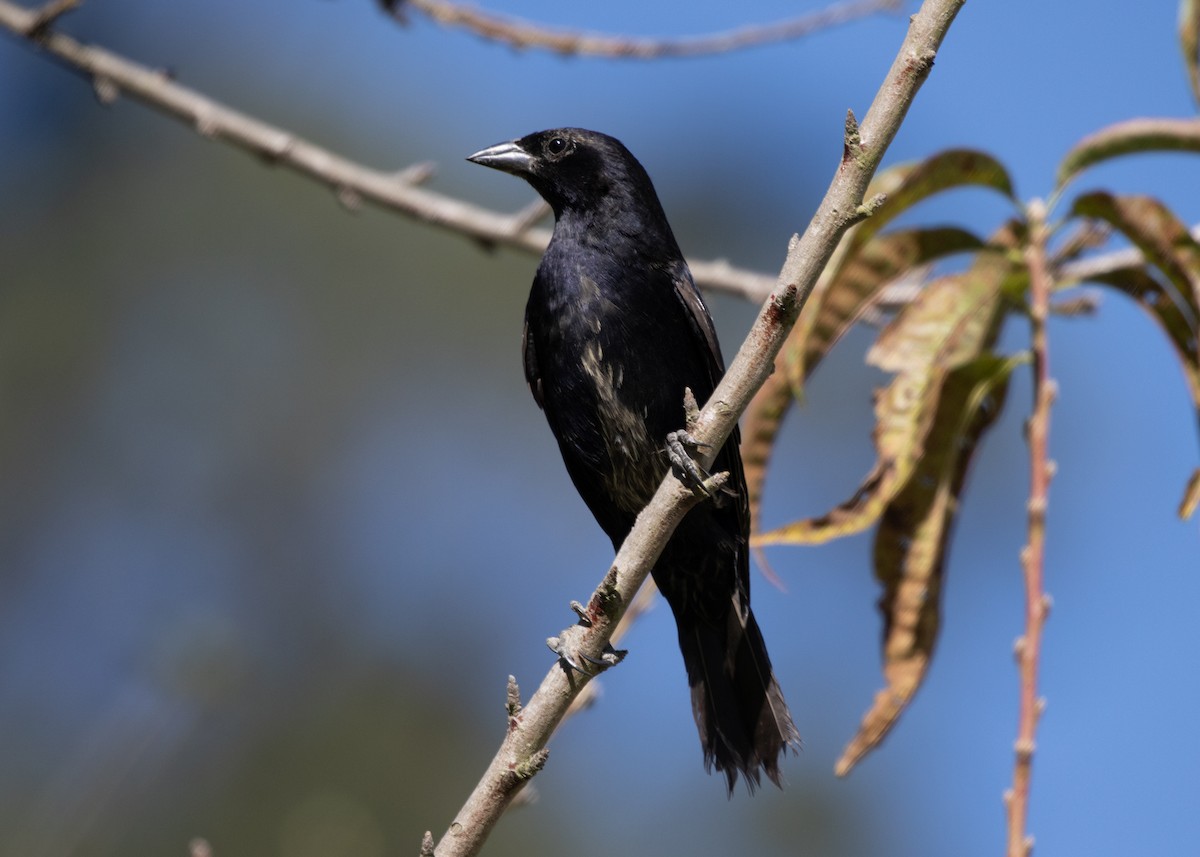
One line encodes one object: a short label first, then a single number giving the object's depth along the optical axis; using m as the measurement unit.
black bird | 6.95
